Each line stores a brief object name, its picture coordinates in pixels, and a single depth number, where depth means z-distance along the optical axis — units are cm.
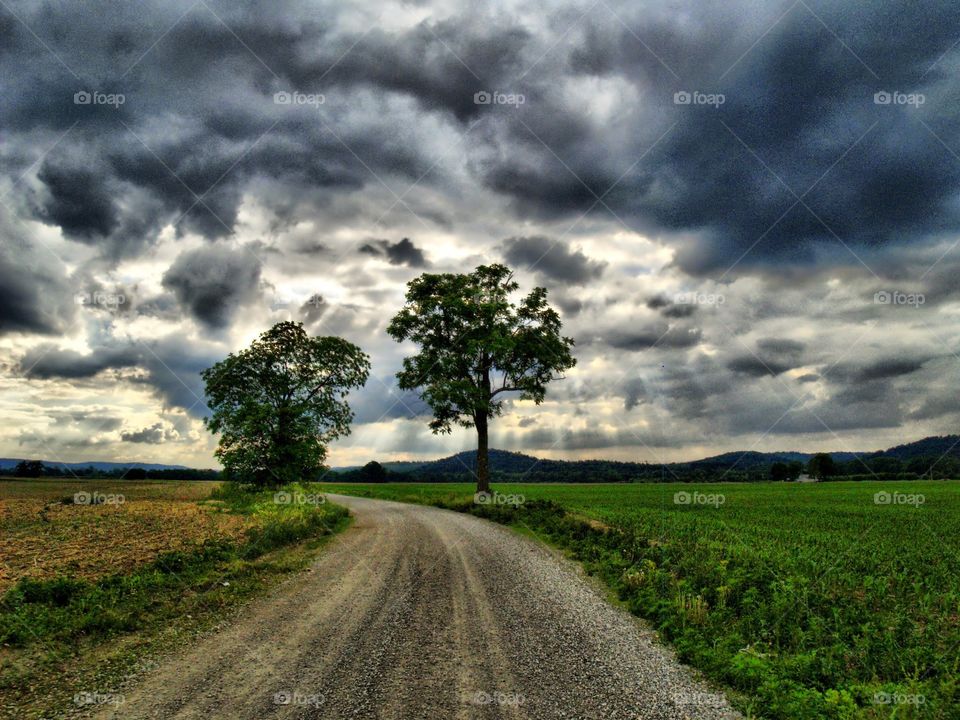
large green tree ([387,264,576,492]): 3528
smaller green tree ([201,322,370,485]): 2519
